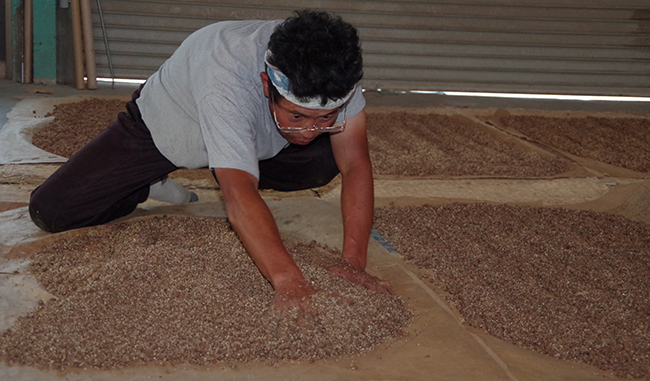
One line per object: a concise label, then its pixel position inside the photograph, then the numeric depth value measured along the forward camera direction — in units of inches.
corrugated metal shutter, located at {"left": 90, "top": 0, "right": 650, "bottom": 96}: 206.8
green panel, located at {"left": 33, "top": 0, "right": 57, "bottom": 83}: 195.3
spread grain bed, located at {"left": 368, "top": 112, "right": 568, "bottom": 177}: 141.6
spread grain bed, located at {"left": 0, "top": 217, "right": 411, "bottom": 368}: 64.2
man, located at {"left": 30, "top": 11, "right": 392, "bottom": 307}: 64.9
